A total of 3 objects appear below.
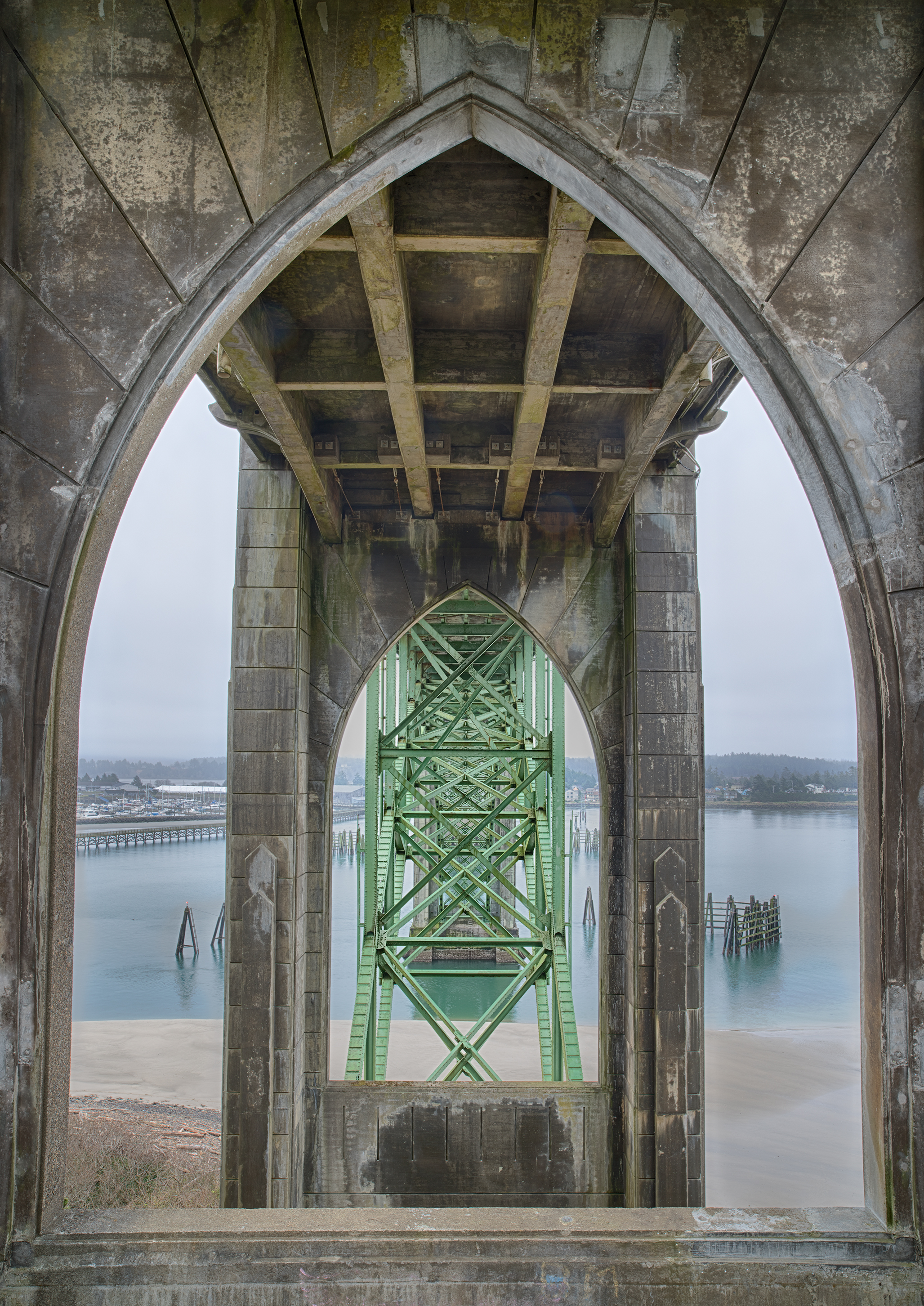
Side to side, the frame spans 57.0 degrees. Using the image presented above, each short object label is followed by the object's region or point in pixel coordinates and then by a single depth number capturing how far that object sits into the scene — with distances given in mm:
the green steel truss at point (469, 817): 12234
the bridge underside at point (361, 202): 2939
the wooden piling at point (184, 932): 48938
